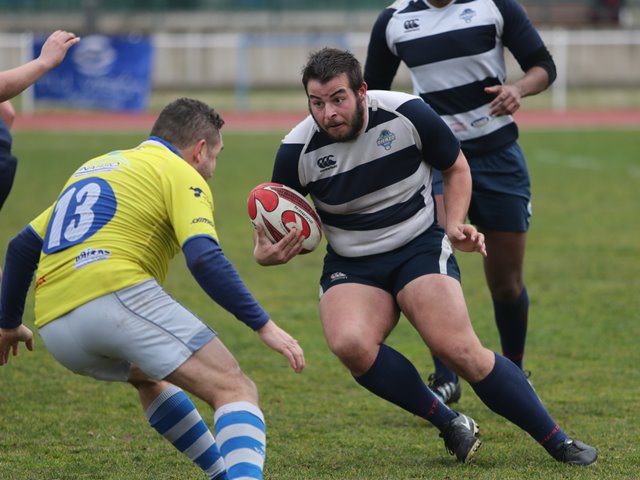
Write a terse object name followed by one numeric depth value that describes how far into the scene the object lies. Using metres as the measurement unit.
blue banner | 45.37
